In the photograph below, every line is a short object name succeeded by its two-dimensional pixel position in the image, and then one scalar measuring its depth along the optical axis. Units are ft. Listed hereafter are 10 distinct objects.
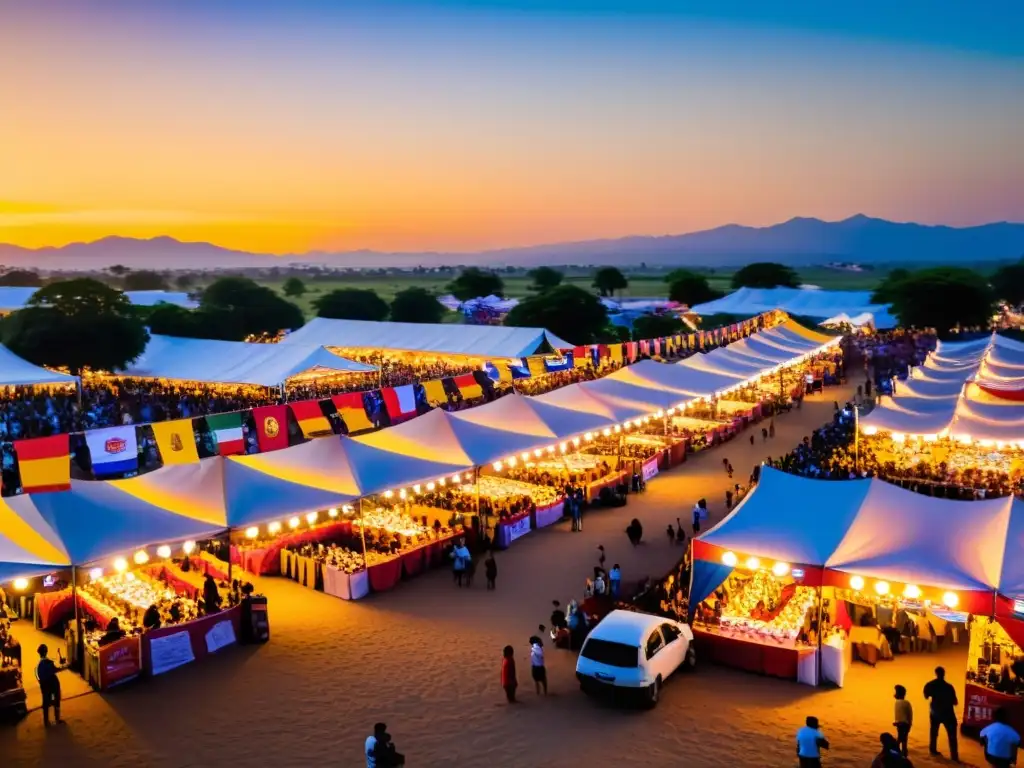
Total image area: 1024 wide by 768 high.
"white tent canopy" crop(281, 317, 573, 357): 120.37
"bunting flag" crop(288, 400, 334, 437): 51.01
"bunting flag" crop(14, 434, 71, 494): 37.63
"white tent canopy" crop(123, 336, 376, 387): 99.45
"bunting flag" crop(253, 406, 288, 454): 50.34
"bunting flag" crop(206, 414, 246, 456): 47.98
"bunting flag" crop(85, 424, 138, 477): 43.29
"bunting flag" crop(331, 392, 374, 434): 52.95
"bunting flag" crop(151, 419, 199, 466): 43.88
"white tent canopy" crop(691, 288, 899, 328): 182.29
